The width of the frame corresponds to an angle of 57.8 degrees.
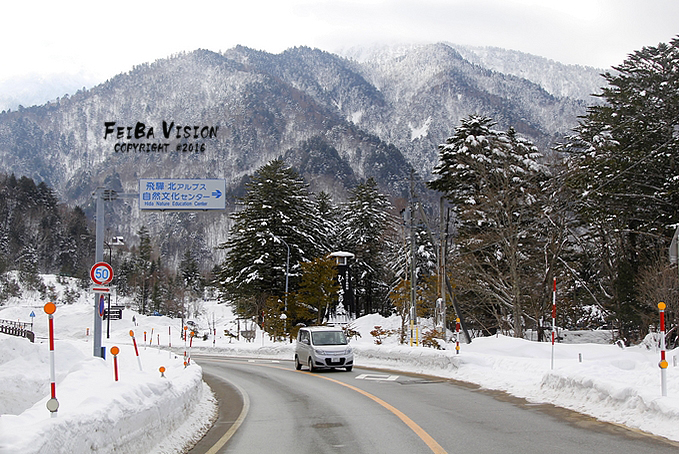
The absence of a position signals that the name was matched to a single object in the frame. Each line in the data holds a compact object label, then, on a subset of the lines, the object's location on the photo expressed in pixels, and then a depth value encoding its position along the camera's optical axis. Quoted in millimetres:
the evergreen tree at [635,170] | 33375
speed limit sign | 16969
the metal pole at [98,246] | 19227
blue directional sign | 21719
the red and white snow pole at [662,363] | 9789
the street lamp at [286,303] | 48581
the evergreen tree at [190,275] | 119106
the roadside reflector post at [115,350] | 11641
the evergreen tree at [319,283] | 48031
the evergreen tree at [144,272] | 109312
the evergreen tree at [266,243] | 55462
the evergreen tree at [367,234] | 72812
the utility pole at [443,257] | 31938
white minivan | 23016
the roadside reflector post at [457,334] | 21406
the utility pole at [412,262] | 30438
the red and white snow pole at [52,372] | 6156
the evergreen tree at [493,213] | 38531
